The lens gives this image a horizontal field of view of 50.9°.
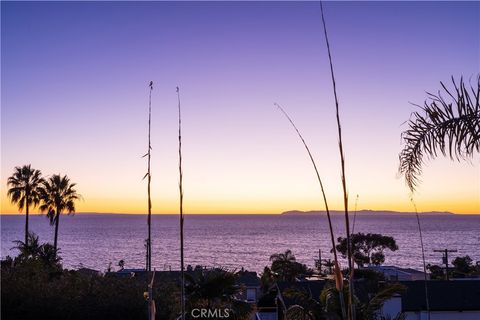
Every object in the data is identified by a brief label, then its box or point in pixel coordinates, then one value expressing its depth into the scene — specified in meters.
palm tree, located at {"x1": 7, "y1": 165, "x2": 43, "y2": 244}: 40.03
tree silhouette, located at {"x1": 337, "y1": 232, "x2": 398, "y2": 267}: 65.69
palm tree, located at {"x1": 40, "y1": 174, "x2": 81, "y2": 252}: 42.12
